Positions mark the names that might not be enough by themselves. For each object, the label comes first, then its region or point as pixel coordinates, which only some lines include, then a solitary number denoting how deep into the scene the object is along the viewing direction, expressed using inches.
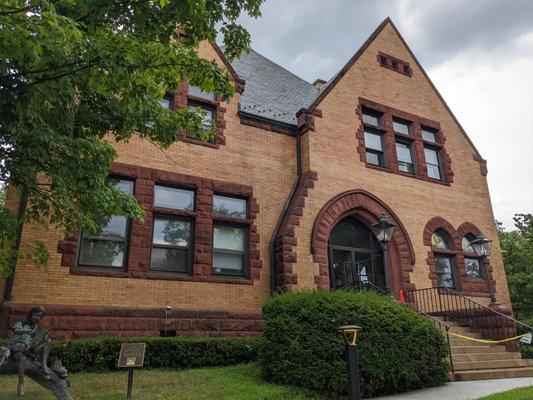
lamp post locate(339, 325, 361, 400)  213.9
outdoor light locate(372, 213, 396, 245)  425.4
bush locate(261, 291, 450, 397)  294.7
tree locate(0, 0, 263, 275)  186.1
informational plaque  258.4
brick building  406.3
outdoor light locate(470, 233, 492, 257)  550.0
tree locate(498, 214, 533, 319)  1026.1
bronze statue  231.6
